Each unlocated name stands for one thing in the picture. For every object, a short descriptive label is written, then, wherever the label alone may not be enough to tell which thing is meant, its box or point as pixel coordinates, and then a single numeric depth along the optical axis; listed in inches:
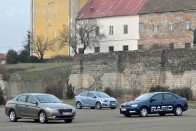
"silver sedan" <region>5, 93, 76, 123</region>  1261.1
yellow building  4237.2
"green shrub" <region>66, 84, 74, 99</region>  2967.5
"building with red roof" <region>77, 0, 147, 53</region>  3944.4
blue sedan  1483.8
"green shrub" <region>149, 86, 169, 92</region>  2632.9
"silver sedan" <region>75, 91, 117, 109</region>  1952.5
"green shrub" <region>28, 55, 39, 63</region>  4205.2
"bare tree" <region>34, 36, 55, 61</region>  4244.6
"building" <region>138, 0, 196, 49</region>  3681.1
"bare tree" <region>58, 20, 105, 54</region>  4084.6
